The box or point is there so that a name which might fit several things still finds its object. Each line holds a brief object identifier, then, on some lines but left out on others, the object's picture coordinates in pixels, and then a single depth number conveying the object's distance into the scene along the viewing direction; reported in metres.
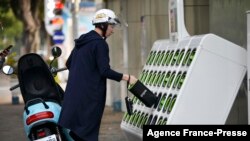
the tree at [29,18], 43.84
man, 9.16
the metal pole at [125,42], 20.43
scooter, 9.46
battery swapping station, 9.14
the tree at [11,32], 76.41
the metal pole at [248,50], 9.18
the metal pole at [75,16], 35.17
